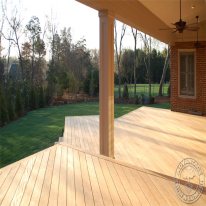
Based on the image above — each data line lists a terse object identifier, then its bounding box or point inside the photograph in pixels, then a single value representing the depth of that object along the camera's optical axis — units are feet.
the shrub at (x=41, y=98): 39.13
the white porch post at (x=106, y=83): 11.15
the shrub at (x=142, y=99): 38.36
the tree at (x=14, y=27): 36.77
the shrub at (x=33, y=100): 38.04
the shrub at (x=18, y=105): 32.78
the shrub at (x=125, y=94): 42.13
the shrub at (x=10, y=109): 30.91
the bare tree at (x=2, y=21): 35.38
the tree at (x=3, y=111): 28.92
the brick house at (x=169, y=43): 11.18
